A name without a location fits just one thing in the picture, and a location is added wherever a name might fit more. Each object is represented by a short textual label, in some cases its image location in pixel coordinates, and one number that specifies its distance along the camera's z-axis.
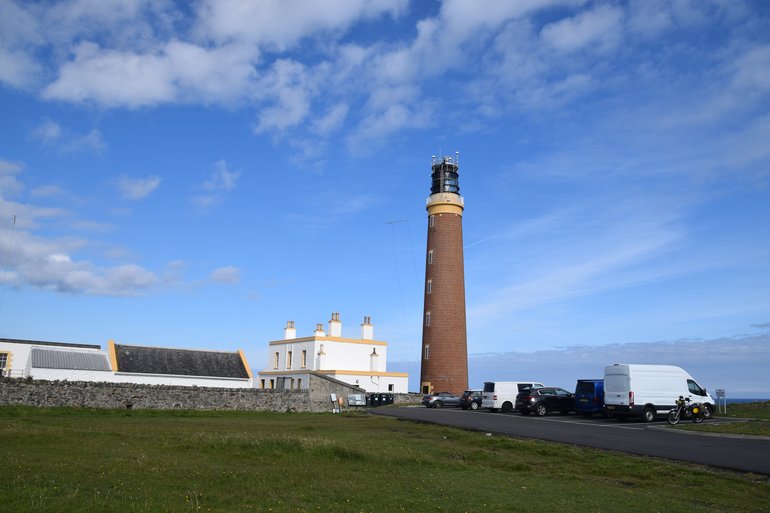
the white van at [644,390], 29.23
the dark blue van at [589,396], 32.50
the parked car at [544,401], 34.50
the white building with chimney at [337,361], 55.66
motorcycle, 28.28
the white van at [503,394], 38.59
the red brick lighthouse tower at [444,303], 54.19
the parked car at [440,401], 46.47
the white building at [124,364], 43.00
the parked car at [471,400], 42.25
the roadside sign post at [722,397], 34.34
